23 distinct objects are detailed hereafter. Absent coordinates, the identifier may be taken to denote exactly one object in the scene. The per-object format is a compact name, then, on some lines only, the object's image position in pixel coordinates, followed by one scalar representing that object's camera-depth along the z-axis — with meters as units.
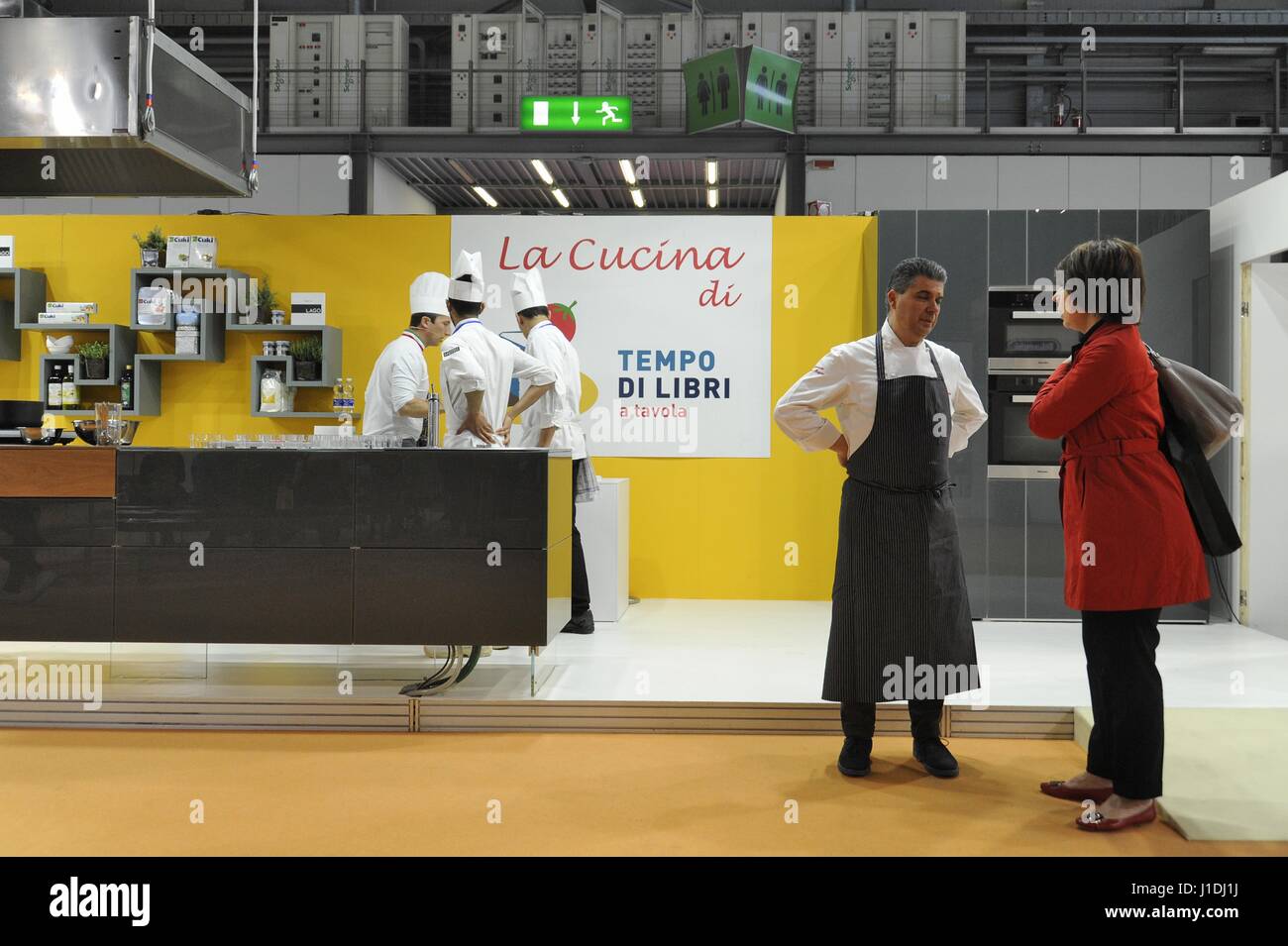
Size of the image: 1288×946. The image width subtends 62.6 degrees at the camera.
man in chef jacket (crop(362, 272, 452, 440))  4.65
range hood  3.75
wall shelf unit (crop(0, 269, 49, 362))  6.09
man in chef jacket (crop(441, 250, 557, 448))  4.29
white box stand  5.29
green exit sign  8.45
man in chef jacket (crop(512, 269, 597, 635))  4.99
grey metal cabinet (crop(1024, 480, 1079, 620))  5.55
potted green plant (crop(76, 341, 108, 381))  6.02
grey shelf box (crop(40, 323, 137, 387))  6.00
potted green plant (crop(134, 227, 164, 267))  6.08
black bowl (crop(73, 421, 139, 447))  3.81
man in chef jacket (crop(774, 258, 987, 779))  3.01
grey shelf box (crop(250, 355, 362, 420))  5.97
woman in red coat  2.57
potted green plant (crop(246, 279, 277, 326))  6.05
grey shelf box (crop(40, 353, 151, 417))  6.04
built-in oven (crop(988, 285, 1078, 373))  5.56
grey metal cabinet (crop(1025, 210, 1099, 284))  5.58
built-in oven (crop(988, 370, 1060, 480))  5.56
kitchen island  3.62
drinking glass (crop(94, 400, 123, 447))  3.77
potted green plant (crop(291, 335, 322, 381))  6.02
